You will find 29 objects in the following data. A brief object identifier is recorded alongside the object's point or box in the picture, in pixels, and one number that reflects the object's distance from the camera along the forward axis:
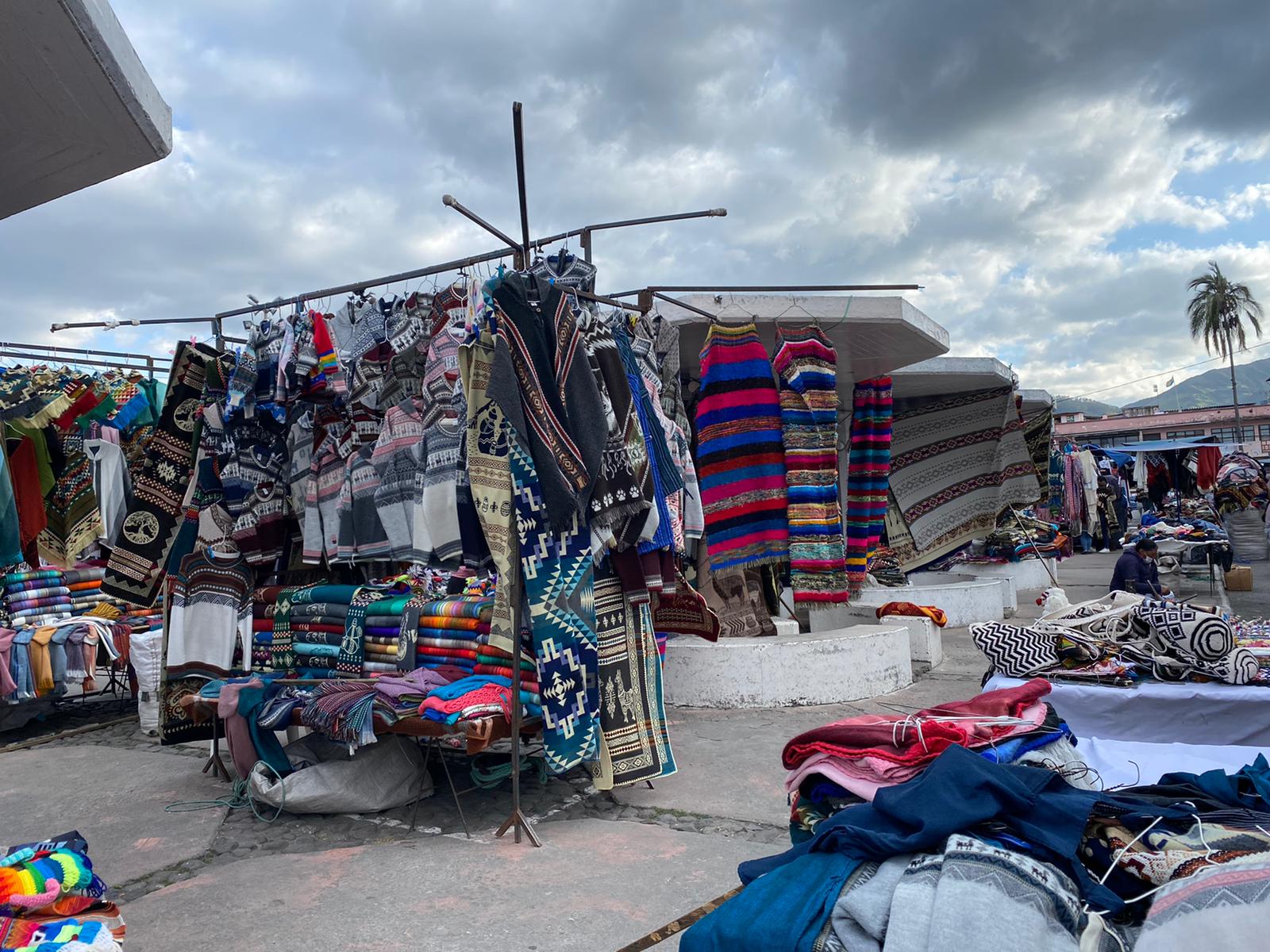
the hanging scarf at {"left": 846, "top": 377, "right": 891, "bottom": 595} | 7.05
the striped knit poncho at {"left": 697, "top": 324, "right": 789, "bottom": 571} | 5.70
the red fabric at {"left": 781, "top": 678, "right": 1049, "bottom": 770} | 2.16
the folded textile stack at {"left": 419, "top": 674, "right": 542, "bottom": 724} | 3.83
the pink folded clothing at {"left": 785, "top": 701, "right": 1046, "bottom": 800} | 2.09
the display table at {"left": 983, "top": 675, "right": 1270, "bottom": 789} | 3.39
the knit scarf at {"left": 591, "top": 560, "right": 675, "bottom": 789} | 4.18
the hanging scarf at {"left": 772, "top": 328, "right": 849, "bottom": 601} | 5.62
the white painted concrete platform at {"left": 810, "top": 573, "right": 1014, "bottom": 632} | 8.74
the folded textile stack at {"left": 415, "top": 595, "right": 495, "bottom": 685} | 4.45
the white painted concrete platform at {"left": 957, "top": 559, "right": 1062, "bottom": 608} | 12.37
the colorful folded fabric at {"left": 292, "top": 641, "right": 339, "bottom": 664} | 4.93
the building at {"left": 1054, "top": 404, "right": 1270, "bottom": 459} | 33.53
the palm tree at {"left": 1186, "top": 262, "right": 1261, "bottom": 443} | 32.69
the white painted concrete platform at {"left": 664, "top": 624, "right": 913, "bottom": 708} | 6.28
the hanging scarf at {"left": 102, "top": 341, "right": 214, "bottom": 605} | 5.22
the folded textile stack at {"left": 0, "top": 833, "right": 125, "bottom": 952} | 1.90
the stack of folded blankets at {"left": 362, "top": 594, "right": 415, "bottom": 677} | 4.74
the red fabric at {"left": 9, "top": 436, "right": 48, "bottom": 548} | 5.00
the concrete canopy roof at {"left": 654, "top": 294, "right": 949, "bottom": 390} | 6.43
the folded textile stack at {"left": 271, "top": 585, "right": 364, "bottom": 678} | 4.92
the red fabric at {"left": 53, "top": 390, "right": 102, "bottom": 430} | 5.14
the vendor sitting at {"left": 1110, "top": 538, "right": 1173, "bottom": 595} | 8.07
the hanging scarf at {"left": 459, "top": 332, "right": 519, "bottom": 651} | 3.94
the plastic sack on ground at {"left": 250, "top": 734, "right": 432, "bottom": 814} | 4.25
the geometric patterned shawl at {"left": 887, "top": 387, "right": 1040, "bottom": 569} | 9.92
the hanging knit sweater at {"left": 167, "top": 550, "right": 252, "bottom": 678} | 5.21
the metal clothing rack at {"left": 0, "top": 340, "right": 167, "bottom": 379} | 5.62
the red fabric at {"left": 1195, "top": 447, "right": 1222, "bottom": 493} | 19.72
